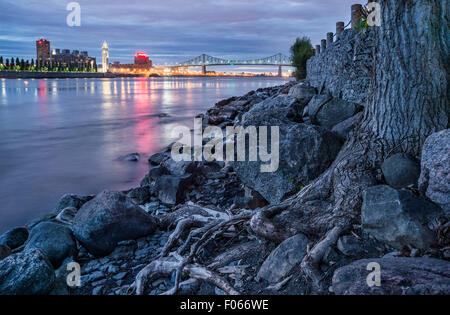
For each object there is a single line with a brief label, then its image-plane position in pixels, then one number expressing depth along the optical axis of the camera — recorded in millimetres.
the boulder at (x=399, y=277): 2121
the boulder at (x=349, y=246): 2770
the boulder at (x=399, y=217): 2607
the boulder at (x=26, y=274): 2912
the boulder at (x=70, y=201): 5445
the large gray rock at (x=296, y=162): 4551
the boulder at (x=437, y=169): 2709
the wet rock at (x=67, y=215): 4766
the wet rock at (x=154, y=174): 6599
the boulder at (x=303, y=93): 8912
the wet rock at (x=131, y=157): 9289
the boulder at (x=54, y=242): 3674
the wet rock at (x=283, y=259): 2840
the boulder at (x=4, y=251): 3950
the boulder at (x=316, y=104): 6760
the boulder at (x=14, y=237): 4388
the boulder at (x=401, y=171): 3088
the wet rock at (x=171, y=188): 5547
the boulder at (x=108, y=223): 3824
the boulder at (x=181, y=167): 6332
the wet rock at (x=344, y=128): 5016
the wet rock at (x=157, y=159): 8605
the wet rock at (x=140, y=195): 5664
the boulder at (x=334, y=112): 6297
